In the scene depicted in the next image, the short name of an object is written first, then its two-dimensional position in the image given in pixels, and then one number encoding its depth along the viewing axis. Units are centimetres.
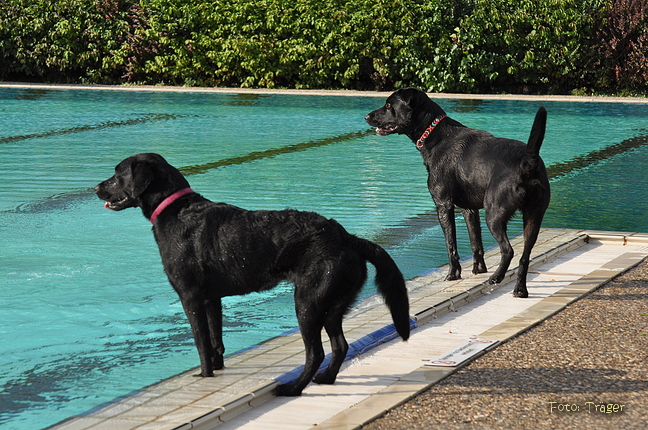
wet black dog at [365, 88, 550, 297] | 1185
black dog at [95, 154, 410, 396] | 826
